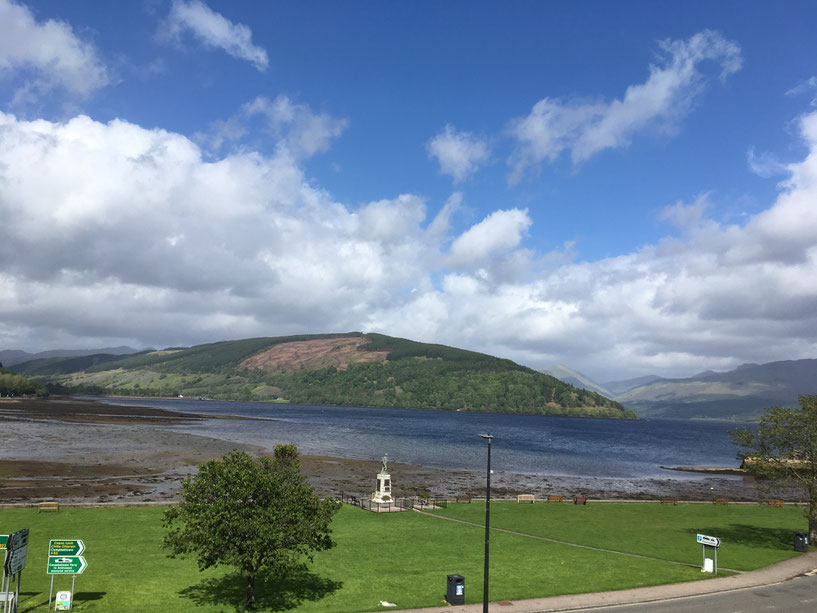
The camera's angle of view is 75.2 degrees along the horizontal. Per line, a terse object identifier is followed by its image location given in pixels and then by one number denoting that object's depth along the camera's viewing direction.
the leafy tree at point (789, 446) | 42.31
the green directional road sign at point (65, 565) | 25.25
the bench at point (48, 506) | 44.90
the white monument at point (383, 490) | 54.09
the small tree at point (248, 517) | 24.23
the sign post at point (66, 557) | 25.30
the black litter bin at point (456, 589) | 27.55
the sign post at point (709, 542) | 33.29
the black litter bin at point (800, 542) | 40.84
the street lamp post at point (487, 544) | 23.33
